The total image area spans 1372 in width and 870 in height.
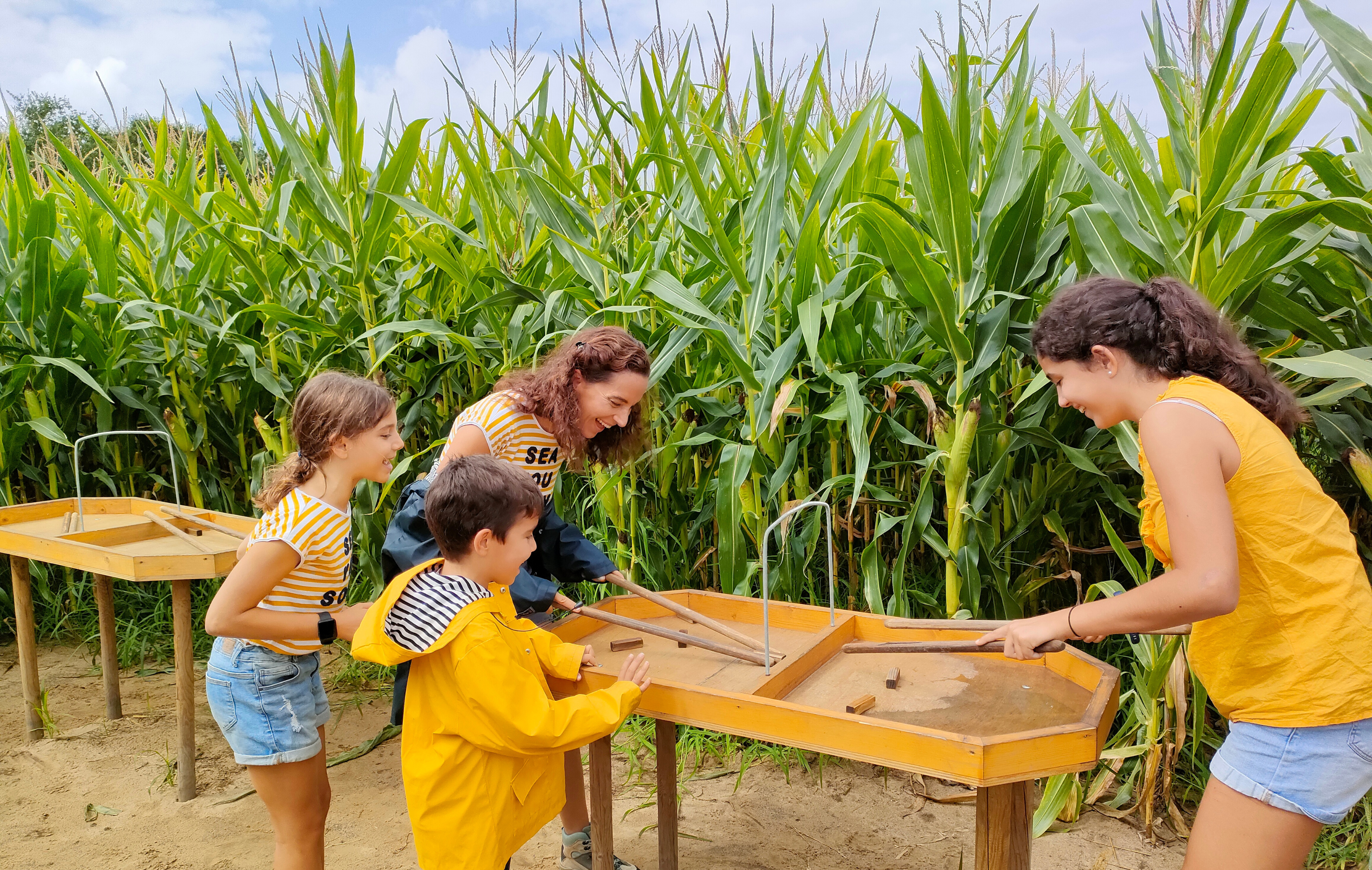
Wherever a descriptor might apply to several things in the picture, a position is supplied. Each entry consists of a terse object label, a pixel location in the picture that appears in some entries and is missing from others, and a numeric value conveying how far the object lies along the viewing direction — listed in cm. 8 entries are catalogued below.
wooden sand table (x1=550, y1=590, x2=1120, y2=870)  158
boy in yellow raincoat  178
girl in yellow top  147
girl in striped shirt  210
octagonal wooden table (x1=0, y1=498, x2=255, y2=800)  293
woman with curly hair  232
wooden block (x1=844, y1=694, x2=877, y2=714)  183
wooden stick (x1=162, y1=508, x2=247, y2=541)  337
